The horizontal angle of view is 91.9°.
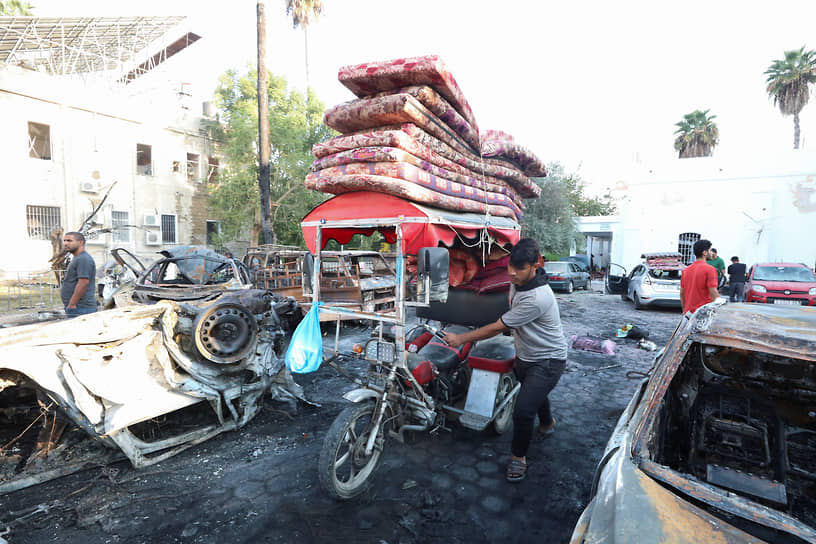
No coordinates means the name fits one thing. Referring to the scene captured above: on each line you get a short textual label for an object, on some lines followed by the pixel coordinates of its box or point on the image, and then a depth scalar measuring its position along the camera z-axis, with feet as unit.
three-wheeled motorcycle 10.22
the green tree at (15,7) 60.38
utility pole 40.01
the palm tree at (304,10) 73.11
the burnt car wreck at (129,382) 10.44
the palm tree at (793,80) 78.23
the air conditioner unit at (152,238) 58.85
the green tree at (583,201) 85.13
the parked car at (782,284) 33.58
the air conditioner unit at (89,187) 52.21
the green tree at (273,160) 57.16
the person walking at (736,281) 38.21
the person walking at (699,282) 17.02
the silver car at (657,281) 38.50
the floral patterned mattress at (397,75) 11.69
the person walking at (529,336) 10.72
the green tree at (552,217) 68.13
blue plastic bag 10.48
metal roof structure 54.75
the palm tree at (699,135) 87.97
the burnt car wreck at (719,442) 5.28
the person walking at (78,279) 16.60
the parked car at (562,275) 54.19
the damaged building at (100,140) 47.65
